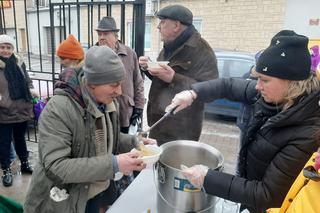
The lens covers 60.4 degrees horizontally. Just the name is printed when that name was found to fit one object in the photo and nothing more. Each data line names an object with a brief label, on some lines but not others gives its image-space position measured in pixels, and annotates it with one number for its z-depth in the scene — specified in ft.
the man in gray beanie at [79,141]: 4.27
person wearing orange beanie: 8.87
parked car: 19.42
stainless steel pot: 3.89
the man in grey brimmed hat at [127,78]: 9.53
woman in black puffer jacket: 3.54
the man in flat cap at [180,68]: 7.25
